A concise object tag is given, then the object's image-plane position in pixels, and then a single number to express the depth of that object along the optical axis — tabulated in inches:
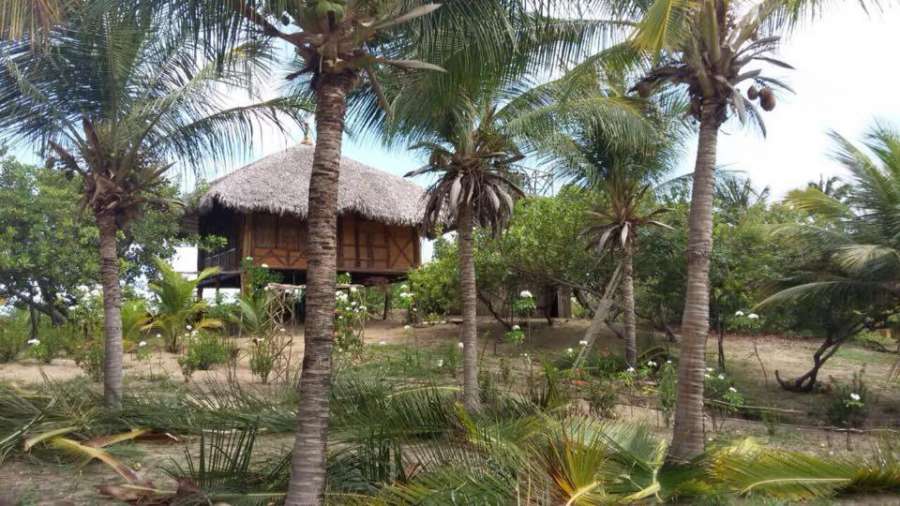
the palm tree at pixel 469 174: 341.7
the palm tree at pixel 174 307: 553.3
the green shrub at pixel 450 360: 407.5
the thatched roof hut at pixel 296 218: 709.9
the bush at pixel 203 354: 442.3
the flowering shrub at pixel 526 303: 484.5
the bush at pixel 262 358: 413.1
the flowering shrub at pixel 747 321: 482.0
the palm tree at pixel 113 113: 303.6
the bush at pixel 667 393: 370.6
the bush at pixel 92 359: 411.2
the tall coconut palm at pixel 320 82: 177.5
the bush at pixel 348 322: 468.1
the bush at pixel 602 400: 332.2
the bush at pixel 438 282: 627.2
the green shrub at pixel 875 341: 708.4
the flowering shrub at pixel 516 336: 445.7
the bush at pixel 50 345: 484.7
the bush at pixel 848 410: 422.3
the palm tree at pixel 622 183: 505.0
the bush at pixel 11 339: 506.9
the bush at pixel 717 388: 409.3
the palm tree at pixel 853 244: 442.3
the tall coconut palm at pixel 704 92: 242.8
